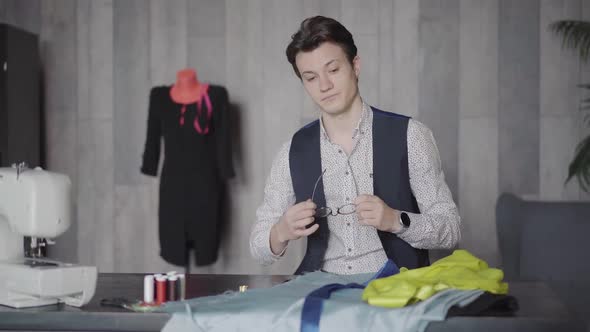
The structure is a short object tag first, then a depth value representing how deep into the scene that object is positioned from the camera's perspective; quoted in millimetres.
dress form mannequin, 4371
